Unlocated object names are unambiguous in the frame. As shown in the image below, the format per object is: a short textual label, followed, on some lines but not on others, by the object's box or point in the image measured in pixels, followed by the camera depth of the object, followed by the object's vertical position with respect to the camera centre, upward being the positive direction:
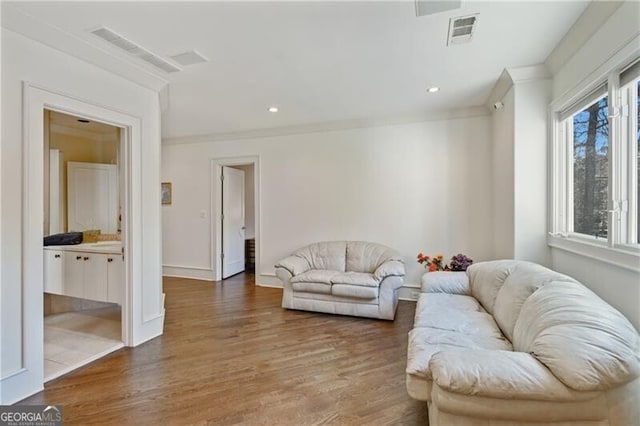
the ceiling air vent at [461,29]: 2.15 +1.36
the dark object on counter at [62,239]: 3.76 -0.33
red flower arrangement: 4.00 -0.68
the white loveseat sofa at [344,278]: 3.61 -0.82
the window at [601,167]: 1.86 +0.33
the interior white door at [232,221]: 5.72 -0.18
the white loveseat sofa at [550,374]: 1.24 -0.70
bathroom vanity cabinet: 3.44 -0.68
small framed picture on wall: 5.88 +0.39
